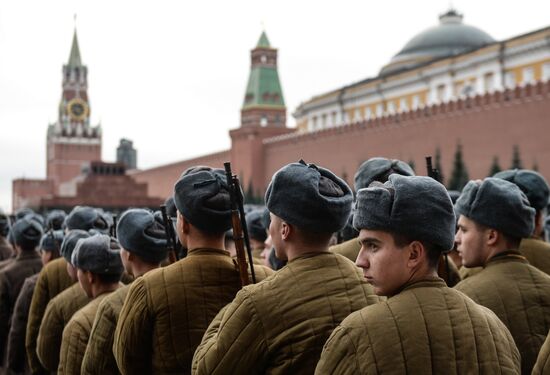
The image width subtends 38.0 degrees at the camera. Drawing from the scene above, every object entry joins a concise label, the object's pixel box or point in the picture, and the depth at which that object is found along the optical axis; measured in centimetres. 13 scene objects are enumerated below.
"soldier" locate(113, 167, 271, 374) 235
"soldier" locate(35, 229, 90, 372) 340
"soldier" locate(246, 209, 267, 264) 519
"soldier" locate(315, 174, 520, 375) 155
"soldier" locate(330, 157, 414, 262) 301
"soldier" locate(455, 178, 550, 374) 242
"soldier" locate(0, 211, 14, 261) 648
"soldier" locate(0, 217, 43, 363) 467
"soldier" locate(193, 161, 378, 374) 189
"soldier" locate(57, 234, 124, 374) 294
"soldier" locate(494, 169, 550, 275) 332
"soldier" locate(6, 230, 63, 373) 425
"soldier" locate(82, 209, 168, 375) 260
